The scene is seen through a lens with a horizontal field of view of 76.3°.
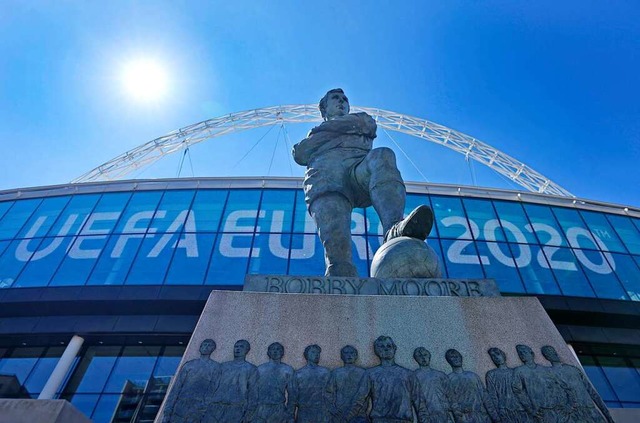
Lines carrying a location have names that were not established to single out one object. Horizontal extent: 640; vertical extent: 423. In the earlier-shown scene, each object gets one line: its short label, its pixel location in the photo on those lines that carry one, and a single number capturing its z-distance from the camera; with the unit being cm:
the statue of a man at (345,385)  279
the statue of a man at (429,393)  278
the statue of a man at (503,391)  279
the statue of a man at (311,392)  277
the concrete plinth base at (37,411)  385
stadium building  1755
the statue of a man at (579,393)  277
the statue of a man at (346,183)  459
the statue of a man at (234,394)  277
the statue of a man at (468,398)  278
